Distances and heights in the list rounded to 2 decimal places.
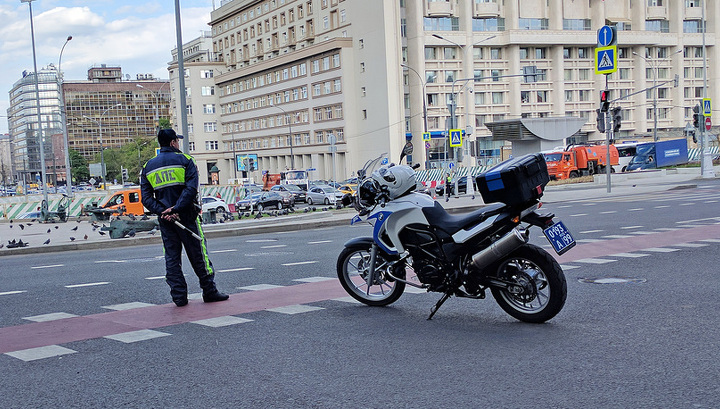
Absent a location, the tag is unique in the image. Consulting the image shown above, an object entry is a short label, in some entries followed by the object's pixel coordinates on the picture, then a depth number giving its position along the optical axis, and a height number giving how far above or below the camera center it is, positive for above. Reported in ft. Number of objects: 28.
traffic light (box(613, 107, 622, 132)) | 94.02 +4.59
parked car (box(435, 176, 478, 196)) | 150.51 -3.86
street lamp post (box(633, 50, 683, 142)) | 265.83 +32.24
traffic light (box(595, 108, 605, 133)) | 93.09 +4.58
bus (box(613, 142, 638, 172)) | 192.95 +0.76
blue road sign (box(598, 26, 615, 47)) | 80.79 +13.04
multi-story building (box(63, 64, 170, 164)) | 568.41 +50.52
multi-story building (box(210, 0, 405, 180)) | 244.22 +33.93
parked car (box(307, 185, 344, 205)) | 152.99 -4.58
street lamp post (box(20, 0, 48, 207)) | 137.69 +23.43
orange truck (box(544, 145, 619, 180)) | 170.60 -0.59
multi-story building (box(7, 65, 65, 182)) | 593.42 +63.55
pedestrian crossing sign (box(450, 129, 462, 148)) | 114.62 +4.22
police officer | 26.71 -0.88
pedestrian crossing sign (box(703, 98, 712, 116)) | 117.22 +7.06
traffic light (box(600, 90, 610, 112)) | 90.35 +6.81
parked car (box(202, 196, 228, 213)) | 144.56 -4.99
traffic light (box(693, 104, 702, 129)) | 117.06 +5.79
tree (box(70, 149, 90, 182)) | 491.31 +12.28
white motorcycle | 21.11 -2.33
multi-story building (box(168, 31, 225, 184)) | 351.46 +27.83
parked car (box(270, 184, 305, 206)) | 168.86 -3.82
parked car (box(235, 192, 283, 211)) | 140.77 -4.97
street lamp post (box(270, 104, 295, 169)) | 275.18 +17.94
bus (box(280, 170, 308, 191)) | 234.15 -0.94
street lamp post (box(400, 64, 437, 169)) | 234.42 +28.30
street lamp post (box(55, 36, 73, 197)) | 158.10 +12.27
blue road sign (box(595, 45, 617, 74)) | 81.10 +10.70
